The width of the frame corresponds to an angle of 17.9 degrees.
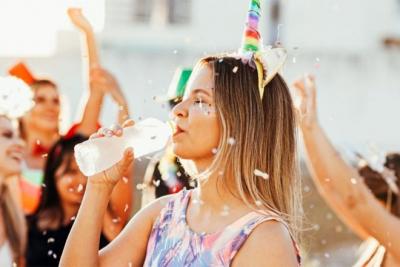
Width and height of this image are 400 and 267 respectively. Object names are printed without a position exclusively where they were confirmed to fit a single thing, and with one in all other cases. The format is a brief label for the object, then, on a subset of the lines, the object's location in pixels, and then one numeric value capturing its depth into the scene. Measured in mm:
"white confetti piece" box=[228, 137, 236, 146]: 2777
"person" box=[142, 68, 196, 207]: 4430
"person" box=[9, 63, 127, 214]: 5121
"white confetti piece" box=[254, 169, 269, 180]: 2787
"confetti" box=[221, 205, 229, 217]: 2783
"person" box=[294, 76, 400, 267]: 3879
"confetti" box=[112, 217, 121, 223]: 4781
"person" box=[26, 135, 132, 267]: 4820
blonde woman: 2760
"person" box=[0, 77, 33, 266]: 4977
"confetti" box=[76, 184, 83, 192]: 4941
